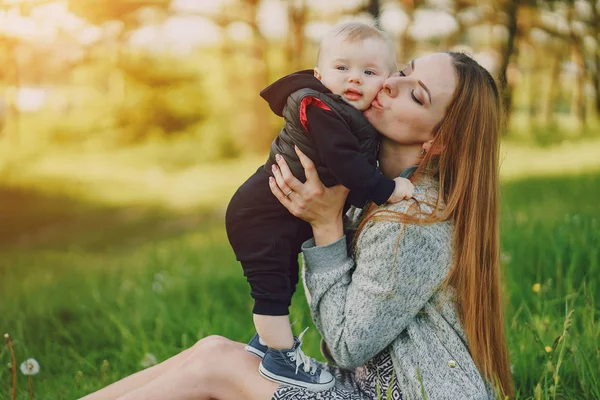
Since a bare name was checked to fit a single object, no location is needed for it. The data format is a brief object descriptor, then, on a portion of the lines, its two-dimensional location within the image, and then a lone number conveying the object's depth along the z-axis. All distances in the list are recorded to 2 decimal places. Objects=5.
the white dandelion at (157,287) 3.96
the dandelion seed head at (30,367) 2.31
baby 1.89
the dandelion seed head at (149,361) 2.81
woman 1.84
